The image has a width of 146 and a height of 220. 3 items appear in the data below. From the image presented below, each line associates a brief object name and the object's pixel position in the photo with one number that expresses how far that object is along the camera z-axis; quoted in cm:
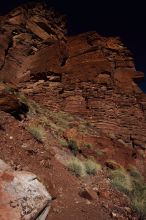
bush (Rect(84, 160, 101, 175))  603
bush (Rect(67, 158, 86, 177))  548
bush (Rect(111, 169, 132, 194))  569
